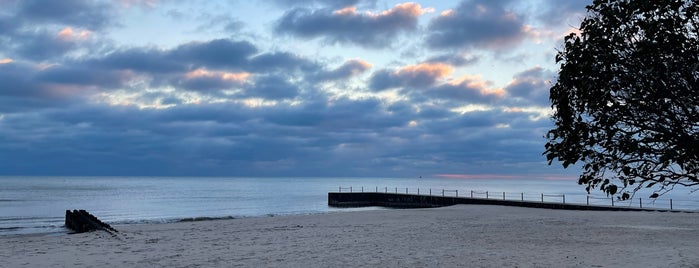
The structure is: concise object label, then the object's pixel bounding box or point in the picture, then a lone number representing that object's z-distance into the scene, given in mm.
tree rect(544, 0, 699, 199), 9891
